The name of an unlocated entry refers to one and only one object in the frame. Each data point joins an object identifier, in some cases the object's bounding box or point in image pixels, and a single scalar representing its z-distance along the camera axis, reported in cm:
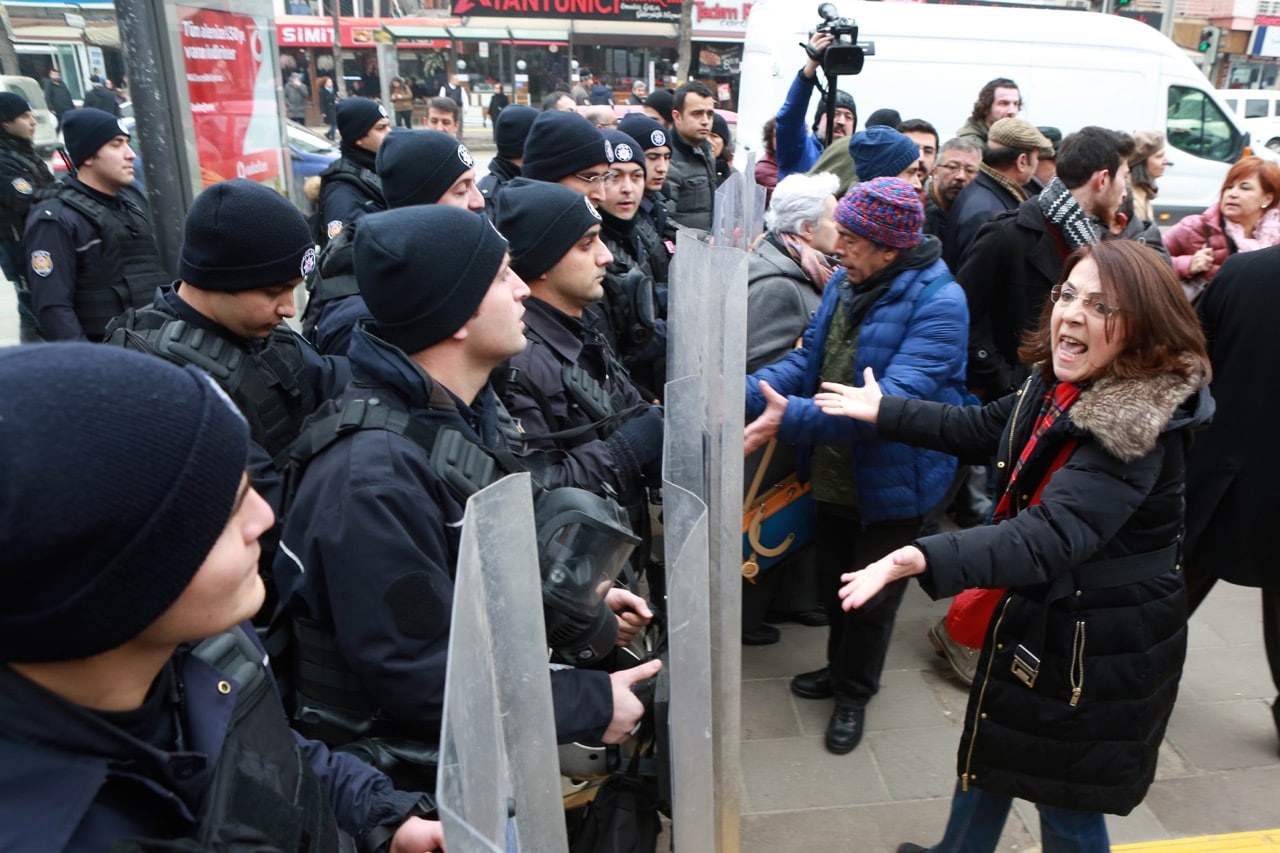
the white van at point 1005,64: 929
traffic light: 2467
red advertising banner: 396
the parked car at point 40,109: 708
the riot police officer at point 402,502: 160
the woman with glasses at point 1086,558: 199
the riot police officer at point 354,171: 460
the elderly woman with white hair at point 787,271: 348
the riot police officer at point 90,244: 416
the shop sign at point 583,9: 3384
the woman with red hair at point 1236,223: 397
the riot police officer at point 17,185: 529
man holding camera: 513
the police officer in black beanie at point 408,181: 340
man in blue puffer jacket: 295
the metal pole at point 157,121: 340
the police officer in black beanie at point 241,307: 237
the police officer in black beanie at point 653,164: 508
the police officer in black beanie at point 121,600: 86
